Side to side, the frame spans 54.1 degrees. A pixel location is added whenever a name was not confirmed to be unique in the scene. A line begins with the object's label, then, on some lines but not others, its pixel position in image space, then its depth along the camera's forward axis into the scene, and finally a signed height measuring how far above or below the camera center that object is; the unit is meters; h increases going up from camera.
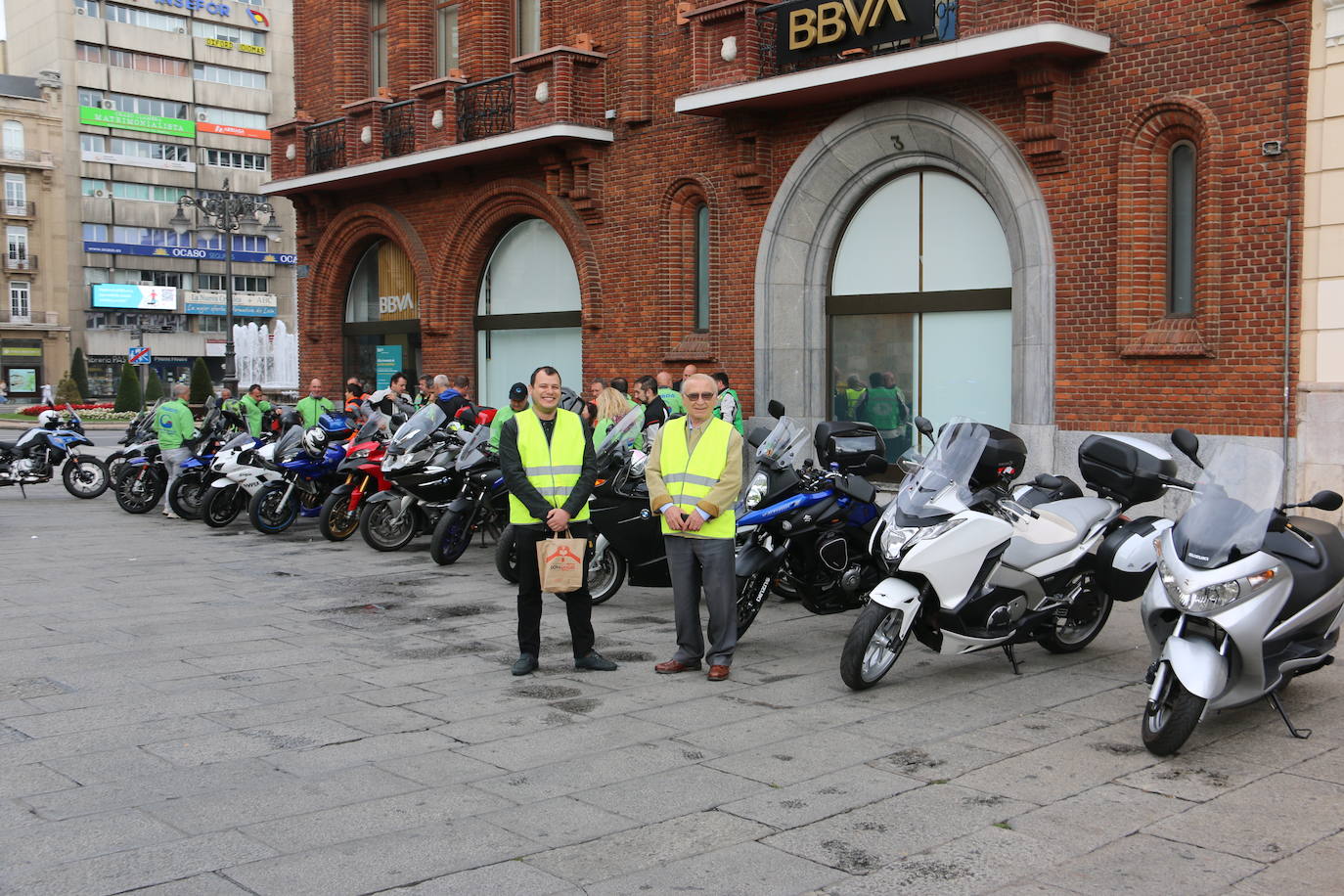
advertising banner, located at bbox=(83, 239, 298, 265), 71.91 +6.93
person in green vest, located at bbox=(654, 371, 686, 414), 13.48 -0.28
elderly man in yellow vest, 7.12 -0.72
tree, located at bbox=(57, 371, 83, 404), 56.16 -0.73
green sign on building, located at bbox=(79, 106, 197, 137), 71.83 +14.04
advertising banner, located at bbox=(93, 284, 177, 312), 71.56 +4.27
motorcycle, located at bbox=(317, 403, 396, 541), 12.85 -1.07
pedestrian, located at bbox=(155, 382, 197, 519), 16.00 -0.69
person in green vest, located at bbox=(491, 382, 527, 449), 11.11 -0.28
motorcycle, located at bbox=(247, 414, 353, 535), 14.07 -1.00
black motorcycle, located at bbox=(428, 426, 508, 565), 11.47 -1.14
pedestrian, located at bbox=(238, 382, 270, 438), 18.19 -0.45
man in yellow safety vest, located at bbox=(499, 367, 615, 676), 7.23 -0.60
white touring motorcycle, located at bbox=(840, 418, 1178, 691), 6.87 -0.97
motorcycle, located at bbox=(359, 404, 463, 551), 12.12 -0.99
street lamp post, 29.45 +3.64
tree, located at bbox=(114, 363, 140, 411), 48.09 -0.63
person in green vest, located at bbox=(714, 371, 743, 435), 13.52 -0.36
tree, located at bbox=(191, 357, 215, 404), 42.97 -0.32
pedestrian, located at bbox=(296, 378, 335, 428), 16.73 -0.41
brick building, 12.29 +2.11
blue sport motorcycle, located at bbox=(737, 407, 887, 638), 7.98 -0.95
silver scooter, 5.68 -1.02
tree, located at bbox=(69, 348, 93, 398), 63.12 +0.17
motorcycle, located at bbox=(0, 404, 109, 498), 17.72 -1.16
